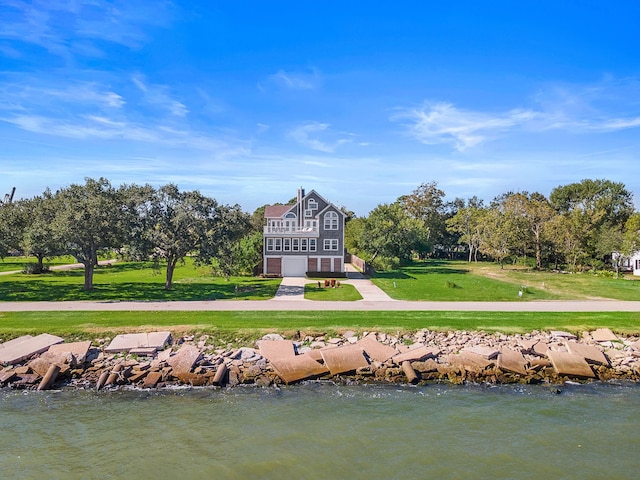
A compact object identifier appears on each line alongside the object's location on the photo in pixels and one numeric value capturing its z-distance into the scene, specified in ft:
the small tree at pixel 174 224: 104.17
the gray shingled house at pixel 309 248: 146.20
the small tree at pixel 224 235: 105.70
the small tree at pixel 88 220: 93.30
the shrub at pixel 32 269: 144.15
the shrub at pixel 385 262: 167.94
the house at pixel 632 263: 167.32
